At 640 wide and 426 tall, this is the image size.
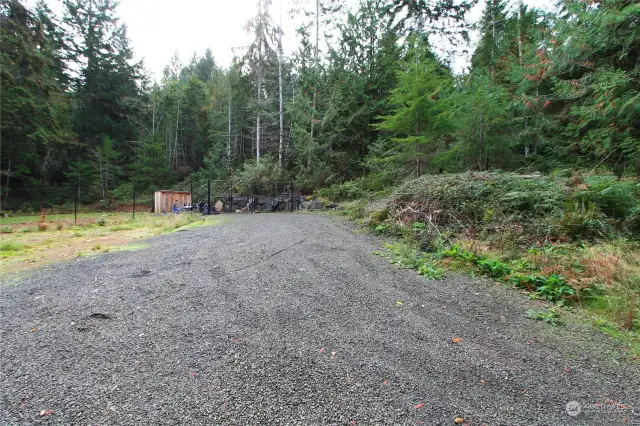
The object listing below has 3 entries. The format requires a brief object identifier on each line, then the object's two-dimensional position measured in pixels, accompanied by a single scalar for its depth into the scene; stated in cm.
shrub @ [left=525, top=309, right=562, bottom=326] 221
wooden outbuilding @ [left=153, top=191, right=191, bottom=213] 1512
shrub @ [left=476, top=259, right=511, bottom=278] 321
